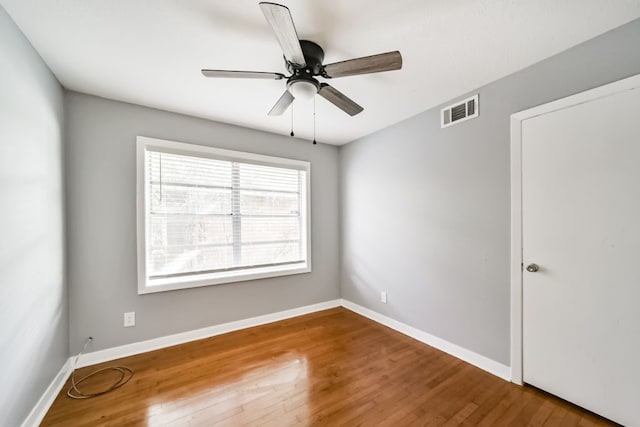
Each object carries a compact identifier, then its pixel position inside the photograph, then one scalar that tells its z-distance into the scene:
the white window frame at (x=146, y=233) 2.52
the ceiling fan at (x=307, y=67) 1.28
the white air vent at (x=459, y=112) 2.31
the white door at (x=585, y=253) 1.53
